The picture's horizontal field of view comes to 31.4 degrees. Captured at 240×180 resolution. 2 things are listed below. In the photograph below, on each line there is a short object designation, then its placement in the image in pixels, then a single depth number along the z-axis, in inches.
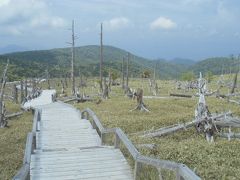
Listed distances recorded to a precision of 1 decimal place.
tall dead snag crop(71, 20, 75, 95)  2514.4
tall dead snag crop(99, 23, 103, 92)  2479.1
